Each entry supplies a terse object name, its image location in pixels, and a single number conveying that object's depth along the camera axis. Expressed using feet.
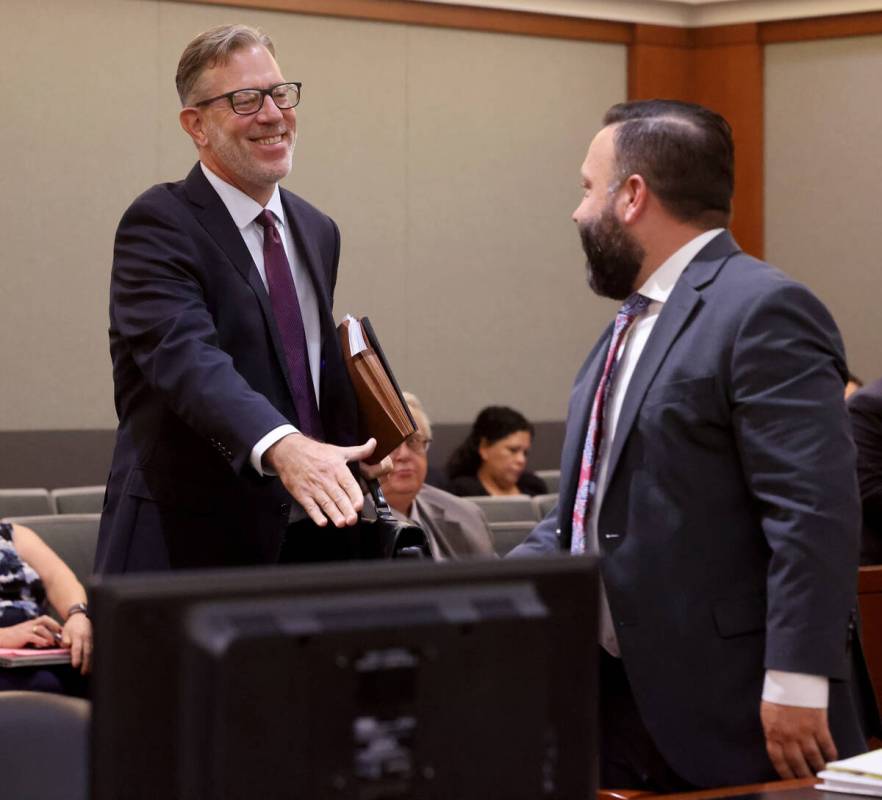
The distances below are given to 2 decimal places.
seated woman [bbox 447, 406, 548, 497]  22.71
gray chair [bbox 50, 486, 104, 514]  19.85
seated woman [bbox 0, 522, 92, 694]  12.92
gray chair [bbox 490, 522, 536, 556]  15.88
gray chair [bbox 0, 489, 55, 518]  19.30
